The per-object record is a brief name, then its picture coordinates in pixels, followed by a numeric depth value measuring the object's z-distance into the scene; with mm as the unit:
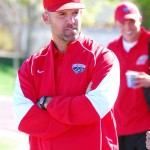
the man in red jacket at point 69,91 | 7363
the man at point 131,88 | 10922
